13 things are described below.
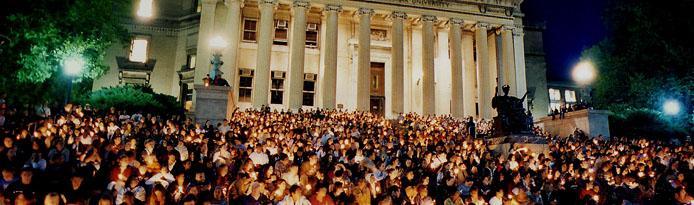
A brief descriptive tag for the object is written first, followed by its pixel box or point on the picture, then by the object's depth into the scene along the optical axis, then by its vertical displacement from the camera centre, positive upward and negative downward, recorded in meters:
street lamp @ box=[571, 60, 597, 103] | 17.44 +2.91
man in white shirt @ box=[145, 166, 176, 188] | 7.00 -0.78
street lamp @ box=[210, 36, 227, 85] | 27.45 +5.98
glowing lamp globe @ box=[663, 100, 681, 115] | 25.97 +2.21
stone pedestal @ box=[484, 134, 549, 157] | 14.31 -0.14
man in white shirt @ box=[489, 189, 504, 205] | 7.57 -1.08
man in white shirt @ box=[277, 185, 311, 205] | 6.50 -0.99
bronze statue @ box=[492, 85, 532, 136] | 15.45 +0.85
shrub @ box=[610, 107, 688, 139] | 25.48 +1.08
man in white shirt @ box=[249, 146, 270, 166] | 9.45 -0.52
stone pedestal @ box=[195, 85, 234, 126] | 16.38 +1.21
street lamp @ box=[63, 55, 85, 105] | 16.14 +2.55
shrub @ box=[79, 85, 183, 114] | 20.56 +1.61
